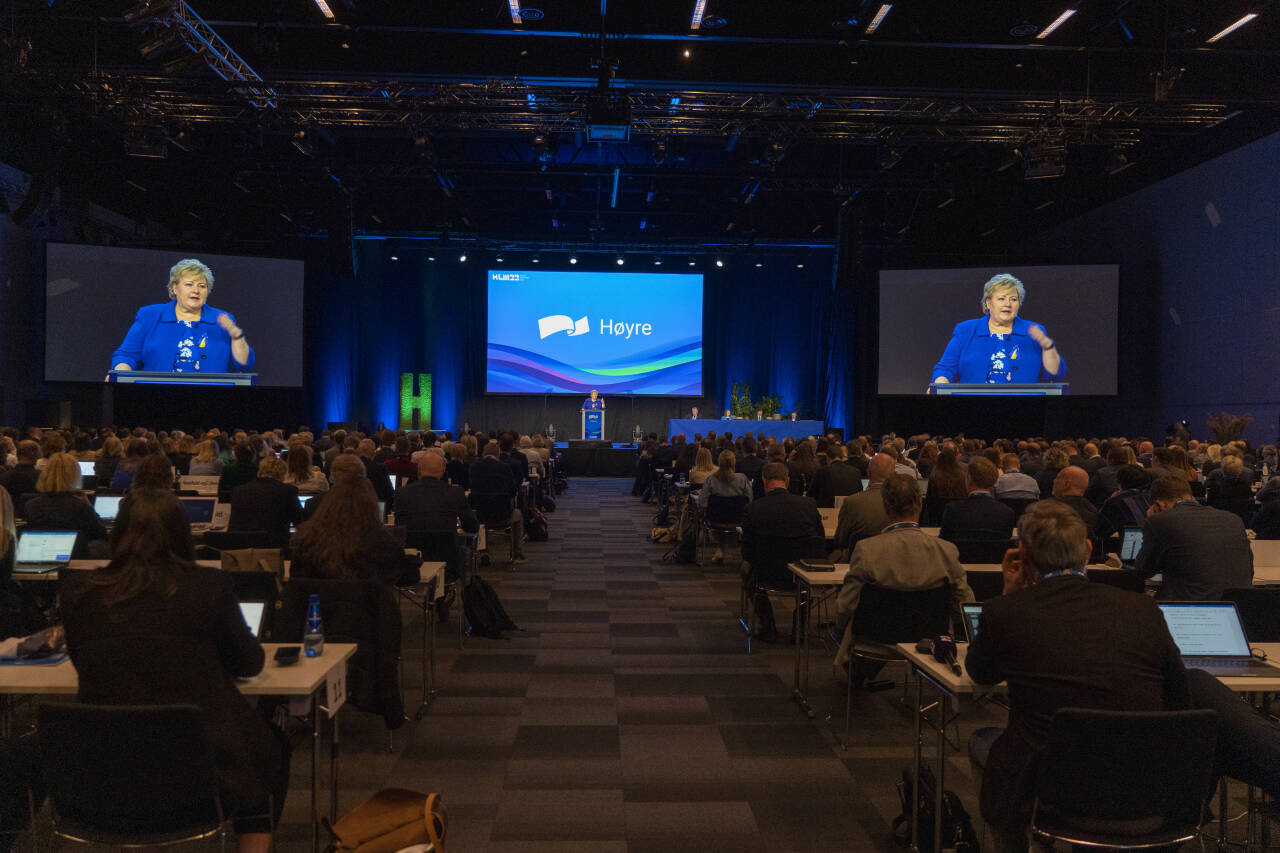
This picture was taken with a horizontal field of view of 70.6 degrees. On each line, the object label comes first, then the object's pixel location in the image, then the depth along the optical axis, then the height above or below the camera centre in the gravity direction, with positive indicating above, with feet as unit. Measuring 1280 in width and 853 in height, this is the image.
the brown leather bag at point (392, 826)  9.06 -4.18
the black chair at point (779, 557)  20.02 -3.01
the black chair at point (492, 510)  29.53 -3.01
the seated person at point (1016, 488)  22.81 -1.55
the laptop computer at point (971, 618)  10.79 -2.31
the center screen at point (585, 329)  68.90 +7.04
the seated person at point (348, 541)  12.67 -1.76
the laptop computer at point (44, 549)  16.96 -2.57
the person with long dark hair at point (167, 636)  7.86 -1.96
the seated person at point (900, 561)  14.56 -2.20
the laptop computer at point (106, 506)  20.38 -2.09
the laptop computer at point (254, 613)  10.83 -2.38
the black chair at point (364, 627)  12.01 -2.80
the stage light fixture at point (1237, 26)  31.27 +14.44
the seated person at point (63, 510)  17.28 -1.87
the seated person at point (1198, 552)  13.61 -1.86
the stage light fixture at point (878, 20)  29.66 +13.72
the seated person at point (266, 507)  18.51 -1.89
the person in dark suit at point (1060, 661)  8.23 -2.16
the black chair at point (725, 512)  28.37 -2.82
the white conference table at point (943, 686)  9.75 -2.84
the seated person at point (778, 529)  20.18 -2.39
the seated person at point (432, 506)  20.94 -2.05
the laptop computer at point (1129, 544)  18.49 -2.37
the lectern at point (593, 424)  67.92 -0.27
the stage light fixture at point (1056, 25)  30.78 +14.39
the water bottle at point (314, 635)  10.59 -2.58
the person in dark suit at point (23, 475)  21.17 -1.48
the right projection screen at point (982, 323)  53.57 +6.39
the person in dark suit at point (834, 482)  27.14 -1.75
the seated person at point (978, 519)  18.99 -1.97
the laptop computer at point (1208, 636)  10.61 -2.44
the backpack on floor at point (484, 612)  21.72 -4.67
